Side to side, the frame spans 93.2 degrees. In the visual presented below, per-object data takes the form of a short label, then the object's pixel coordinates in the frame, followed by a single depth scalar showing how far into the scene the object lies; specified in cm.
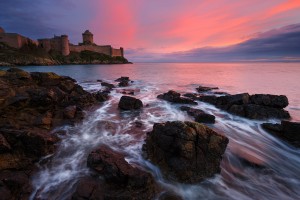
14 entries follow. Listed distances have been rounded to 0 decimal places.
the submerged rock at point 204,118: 917
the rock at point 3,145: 487
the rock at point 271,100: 1078
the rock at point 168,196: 423
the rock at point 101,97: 1325
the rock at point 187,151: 492
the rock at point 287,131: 734
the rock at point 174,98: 1306
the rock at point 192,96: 1488
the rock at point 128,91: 1682
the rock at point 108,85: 1942
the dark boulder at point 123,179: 405
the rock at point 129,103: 1116
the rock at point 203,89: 1913
